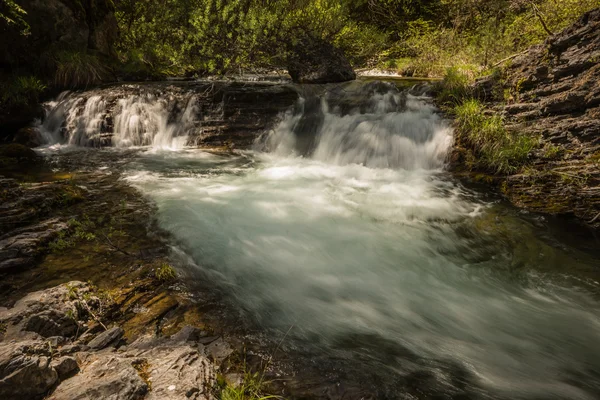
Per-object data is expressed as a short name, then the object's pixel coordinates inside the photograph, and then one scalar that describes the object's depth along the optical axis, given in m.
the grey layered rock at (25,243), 3.31
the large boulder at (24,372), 1.69
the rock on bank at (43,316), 2.35
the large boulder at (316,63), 10.80
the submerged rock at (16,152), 7.23
